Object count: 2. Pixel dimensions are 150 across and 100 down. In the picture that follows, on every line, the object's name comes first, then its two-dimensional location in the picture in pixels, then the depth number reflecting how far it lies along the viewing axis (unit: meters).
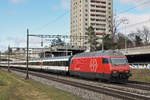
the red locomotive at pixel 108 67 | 24.44
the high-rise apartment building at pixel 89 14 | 146.75
